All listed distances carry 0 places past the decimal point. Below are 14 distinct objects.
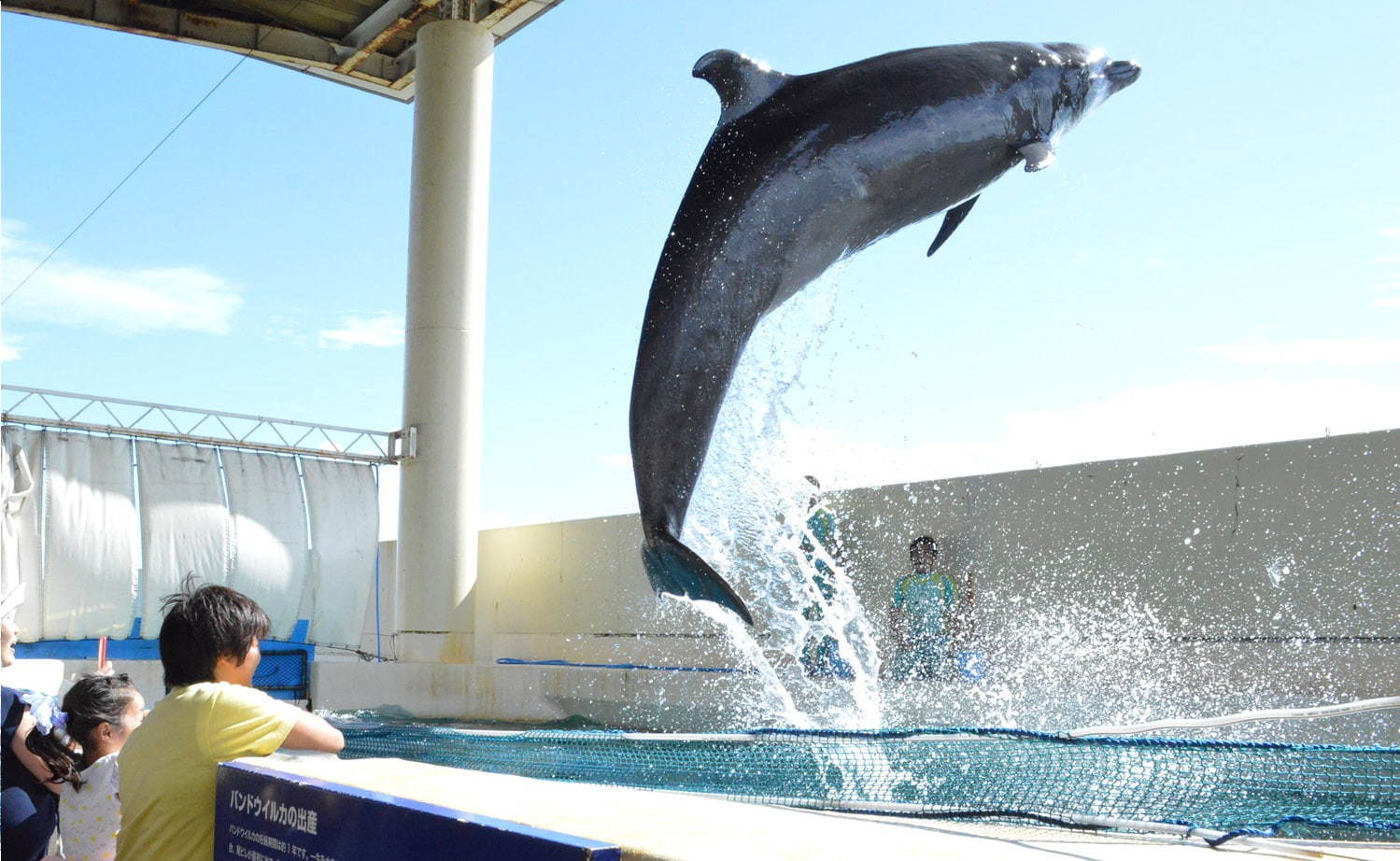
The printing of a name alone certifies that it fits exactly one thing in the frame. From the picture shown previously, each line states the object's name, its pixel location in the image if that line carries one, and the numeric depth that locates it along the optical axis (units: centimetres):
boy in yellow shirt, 224
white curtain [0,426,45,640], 1395
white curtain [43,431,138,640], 1473
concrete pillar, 1557
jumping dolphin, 461
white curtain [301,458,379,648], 1720
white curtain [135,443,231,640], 1568
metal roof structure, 1661
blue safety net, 371
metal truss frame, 1437
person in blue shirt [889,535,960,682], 1041
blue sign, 144
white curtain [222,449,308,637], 1656
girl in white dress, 313
